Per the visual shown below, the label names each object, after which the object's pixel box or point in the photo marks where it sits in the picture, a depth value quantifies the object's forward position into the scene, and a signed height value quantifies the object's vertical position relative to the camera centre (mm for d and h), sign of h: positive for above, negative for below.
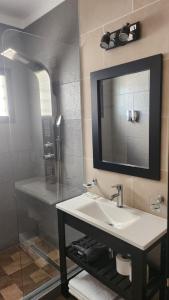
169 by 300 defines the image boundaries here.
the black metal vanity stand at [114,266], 1194 -974
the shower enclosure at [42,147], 1943 -211
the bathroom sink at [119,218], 1236 -647
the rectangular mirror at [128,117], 1397 +41
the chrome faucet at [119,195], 1627 -547
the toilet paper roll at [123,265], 1403 -927
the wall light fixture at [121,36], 1396 +587
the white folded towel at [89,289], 1523 -1212
